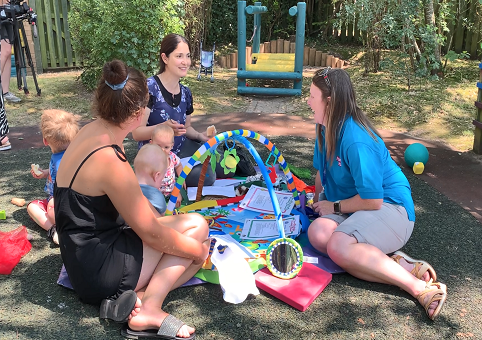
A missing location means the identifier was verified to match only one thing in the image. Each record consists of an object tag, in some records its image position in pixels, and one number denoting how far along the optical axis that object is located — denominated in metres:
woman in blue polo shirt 2.51
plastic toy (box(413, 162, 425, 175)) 4.48
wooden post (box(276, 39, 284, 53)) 11.77
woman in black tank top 2.02
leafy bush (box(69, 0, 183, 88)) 6.80
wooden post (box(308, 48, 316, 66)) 11.41
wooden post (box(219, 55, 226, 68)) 11.16
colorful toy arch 2.80
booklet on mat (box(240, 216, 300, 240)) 3.05
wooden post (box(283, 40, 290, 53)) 11.71
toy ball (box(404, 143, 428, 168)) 4.54
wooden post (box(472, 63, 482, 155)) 4.97
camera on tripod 6.43
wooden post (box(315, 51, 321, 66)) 11.29
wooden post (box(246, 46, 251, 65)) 11.23
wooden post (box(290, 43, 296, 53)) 11.73
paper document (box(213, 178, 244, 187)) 4.00
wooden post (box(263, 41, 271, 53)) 11.74
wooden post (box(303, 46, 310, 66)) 11.53
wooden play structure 7.76
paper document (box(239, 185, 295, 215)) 3.41
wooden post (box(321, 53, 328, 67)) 11.08
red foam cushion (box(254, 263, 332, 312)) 2.42
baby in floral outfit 3.38
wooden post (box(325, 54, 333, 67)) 10.75
